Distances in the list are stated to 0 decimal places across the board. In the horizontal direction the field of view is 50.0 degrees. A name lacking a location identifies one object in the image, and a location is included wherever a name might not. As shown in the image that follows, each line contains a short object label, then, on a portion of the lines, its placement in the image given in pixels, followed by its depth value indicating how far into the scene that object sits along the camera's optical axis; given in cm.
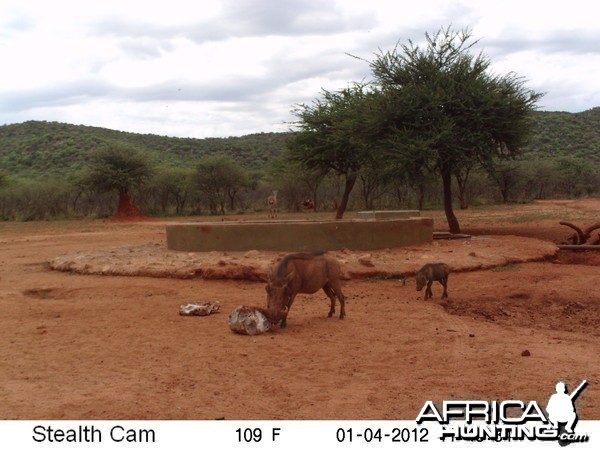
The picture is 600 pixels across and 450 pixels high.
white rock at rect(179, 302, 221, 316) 921
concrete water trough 1402
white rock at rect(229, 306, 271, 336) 781
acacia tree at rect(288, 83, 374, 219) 2389
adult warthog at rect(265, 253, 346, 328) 805
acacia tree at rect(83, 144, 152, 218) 3838
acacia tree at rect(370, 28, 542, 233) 1888
